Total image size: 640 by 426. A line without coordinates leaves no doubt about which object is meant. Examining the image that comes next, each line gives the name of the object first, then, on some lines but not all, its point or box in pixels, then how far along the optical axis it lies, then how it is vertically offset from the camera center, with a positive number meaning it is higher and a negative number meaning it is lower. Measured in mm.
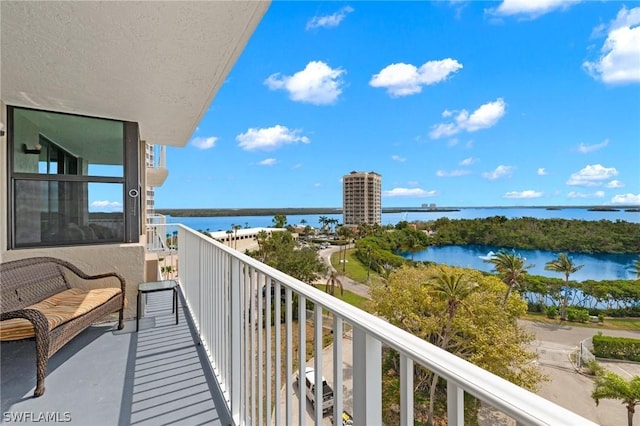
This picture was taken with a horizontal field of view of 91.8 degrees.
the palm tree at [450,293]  14219 -3770
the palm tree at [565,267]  29414 -5466
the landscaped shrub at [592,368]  15918 -8272
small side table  3254 -806
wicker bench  2088 -777
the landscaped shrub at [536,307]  28891 -9007
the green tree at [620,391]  12102 -7158
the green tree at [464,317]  13383 -5069
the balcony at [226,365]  565 -804
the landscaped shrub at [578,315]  25953 -8757
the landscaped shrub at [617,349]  20266 -9040
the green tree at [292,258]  25969 -3954
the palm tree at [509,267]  21875 -4082
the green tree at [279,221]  50750 -1408
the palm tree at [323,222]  64375 -2012
